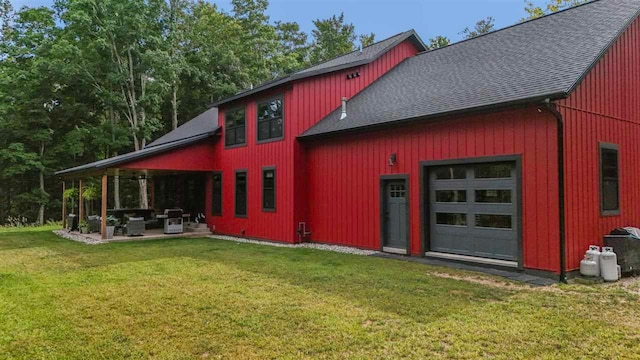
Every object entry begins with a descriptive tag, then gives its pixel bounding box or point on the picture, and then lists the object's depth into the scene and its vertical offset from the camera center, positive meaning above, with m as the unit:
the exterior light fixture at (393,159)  9.30 +0.70
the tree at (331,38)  34.75 +13.52
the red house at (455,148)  6.91 +0.93
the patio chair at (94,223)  13.83 -1.10
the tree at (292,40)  34.69 +13.31
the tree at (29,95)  20.88 +5.25
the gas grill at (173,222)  14.15 -1.11
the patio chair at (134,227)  13.27 -1.19
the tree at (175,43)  22.30 +9.09
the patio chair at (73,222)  14.91 -1.15
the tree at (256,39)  27.55 +10.79
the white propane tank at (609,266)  6.45 -1.26
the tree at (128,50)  20.44 +7.55
